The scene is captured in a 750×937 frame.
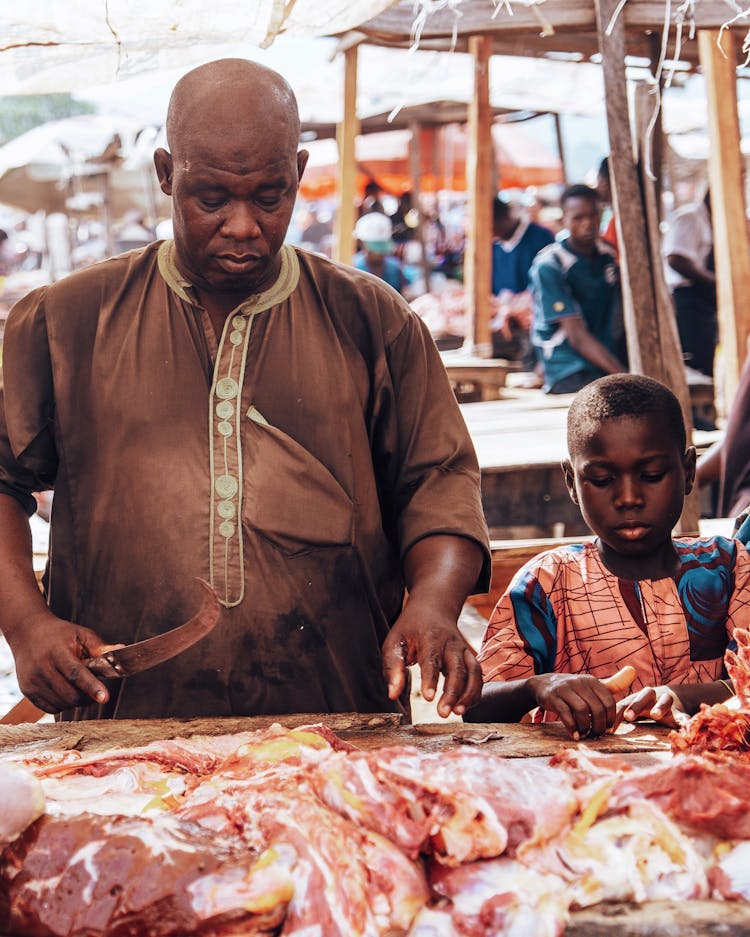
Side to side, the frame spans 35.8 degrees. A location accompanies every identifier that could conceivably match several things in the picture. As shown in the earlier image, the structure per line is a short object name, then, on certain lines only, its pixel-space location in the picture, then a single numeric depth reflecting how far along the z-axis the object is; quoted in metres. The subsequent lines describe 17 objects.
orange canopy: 21.62
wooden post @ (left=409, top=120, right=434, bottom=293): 16.70
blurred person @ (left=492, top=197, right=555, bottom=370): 12.22
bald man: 2.69
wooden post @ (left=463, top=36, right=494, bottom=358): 8.65
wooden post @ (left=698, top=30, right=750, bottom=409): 5.95
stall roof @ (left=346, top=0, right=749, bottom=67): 4.57
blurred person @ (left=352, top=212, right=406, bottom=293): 13.08
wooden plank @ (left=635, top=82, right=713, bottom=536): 4.56
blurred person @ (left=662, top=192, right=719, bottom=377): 9.25
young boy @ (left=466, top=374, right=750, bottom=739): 3.02
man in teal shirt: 8.46
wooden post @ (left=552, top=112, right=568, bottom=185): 17.27
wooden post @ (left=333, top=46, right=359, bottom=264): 8.21
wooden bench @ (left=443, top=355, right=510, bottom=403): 8.99
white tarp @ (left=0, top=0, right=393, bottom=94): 3.60
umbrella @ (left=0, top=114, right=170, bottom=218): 19.00
